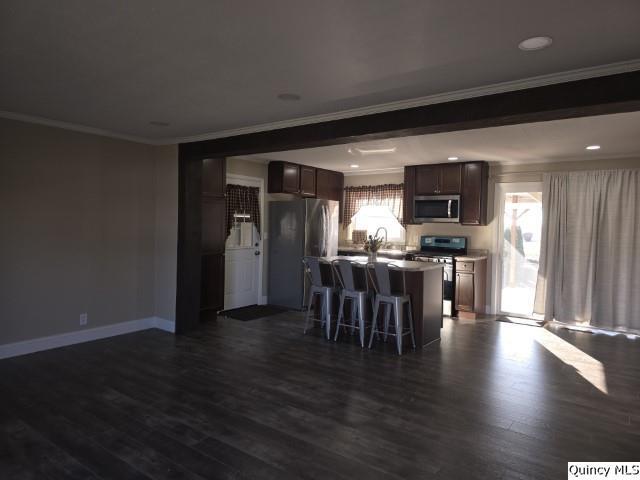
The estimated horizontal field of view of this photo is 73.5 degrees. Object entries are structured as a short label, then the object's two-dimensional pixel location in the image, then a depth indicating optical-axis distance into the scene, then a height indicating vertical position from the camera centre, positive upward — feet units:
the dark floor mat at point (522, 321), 19.97 -4.30
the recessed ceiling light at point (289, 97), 10.98 +3.38
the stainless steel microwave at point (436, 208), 22.03 +1.13
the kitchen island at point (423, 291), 15.79 -2.35
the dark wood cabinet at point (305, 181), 23.02 +2.62
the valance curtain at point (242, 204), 21.16 +1.10
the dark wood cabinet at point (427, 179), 22.59 +2.67
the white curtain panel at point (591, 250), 18.63 -0.77
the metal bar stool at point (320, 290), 17.13 -2.56
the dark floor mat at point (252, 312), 20.48 -4.34
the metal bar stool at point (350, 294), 16.12 -2.54
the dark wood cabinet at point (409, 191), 23.35 +2.09
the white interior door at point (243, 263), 21.65 -1.96
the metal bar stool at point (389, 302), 15.16 -2.65
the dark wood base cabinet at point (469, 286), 20.93 -2.72
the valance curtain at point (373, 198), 25.09 +1.83
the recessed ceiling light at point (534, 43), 7.44 +3.35
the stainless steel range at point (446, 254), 21.16 -1.26
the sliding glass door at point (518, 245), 21.35 -0.71
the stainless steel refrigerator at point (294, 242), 22.44 -0.81
